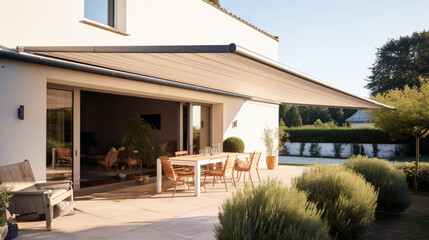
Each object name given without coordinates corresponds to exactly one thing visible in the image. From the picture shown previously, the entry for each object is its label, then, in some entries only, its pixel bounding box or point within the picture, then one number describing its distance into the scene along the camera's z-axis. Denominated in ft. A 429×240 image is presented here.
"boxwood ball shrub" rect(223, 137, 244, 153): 40.65
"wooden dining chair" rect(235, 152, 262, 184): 31.16
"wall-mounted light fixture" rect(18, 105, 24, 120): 21.08
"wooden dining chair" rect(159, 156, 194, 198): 26.30
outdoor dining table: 27.07
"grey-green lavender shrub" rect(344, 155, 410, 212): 22.08
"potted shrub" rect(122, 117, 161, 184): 32.81
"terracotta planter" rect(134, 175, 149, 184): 32.68
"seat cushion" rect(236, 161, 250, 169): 32.24
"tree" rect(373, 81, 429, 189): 32.81
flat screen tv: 49.34
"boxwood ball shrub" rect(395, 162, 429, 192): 31.65
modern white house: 19.03
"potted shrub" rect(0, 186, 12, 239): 14.32
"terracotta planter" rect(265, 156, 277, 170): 47.44
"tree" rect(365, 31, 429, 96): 105.81
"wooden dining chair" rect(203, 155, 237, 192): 28.78
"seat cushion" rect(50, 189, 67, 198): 18.15
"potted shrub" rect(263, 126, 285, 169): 47.55
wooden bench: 17.46
